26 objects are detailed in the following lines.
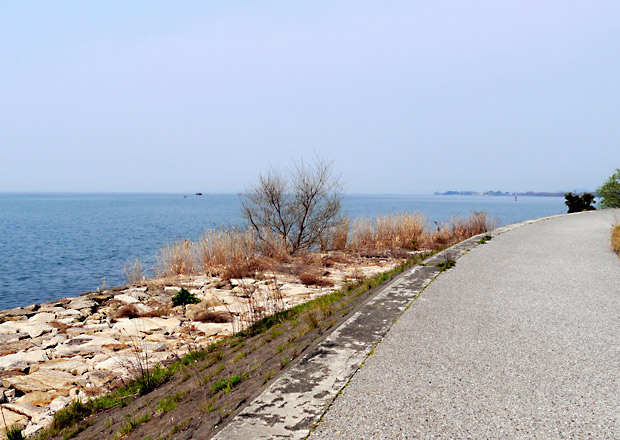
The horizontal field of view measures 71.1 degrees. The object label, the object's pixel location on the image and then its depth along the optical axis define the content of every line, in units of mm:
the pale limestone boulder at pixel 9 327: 7604
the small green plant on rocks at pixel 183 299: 9008
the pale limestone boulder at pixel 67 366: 5797
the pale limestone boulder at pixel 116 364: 5824
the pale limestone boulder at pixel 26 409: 4679
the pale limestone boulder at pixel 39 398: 4965
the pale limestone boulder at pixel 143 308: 8547
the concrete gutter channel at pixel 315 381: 3055
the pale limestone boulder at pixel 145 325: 7402
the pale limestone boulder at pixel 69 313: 8484
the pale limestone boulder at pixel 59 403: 4795
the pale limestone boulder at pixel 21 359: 5930
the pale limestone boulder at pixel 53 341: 6838
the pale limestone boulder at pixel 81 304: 9125
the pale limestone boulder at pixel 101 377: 5449
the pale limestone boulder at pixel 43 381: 5301
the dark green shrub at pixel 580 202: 32344
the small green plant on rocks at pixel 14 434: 4074
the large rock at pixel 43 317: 8271
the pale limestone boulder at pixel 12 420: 4425
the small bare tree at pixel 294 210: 15445
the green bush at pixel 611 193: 31562
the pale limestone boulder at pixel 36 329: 7487
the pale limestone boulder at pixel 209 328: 7230
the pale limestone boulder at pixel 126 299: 9430
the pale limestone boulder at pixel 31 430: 4281
